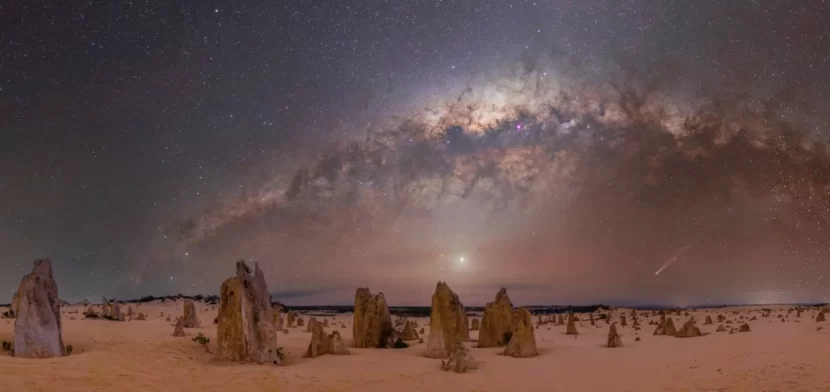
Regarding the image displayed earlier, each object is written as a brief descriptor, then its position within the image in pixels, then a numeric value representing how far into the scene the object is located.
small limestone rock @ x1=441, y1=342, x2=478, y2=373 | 19.71
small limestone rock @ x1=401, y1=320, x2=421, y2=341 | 31.91
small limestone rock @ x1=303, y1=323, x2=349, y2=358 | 22.39
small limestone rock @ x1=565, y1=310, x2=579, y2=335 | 38.75
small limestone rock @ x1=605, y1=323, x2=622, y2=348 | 28.17
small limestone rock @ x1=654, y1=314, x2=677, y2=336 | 35.12
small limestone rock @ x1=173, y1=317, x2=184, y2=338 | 25.50
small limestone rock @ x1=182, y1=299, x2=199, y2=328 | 34.94
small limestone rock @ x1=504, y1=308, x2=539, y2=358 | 23.91
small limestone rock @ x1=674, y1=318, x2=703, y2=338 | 32.72
